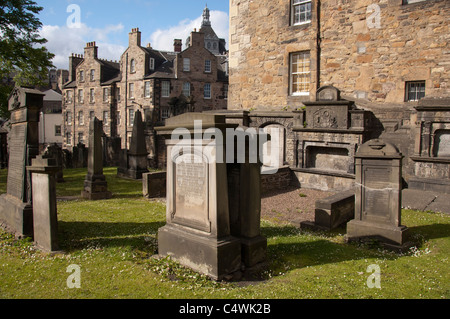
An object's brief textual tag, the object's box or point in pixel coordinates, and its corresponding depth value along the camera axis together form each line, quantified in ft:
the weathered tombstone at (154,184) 38.29
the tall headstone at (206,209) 16.93
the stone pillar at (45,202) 19.92
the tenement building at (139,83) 123.75
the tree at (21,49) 54.70
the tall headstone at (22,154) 23.02
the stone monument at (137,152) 51.80
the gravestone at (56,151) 56.69
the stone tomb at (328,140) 40.65
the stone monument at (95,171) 38.04
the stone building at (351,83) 37.65
